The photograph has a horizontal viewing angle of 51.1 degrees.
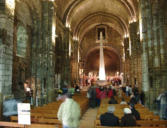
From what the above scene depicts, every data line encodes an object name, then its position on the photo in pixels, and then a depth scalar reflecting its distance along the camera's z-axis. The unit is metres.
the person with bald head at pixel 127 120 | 5.02
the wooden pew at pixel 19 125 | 5.20
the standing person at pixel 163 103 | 8.91
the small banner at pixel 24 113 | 4.64
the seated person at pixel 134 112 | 5.93
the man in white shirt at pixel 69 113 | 4.69
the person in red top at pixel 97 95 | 13.80
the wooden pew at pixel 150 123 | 5.73
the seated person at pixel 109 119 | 5.13
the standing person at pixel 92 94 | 13.22
